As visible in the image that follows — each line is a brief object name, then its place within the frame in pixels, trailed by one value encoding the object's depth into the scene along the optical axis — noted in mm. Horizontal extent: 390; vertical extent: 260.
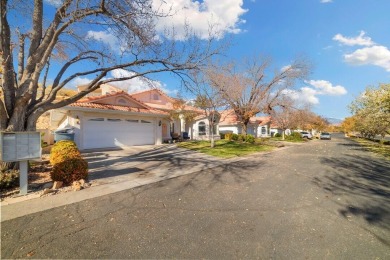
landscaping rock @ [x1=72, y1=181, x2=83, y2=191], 5827
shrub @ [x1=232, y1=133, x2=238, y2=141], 28670
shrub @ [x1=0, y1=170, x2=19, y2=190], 5570
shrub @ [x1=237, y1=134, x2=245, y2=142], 26573
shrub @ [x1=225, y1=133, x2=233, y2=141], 29394
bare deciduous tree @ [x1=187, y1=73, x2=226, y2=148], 18188
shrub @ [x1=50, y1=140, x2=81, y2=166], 6261
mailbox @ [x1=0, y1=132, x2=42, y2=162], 5086
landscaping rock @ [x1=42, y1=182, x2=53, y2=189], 5924
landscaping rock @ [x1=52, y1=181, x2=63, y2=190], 5823
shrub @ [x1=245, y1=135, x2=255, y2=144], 25509
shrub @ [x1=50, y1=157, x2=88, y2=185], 6082
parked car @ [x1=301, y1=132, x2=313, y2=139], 49625
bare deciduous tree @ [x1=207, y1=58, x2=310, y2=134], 23500
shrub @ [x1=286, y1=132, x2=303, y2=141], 38516
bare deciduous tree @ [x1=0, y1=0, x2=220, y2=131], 6535
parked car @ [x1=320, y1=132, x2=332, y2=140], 47406
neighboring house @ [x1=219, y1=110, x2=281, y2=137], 38938
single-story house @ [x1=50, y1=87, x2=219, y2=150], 13406
